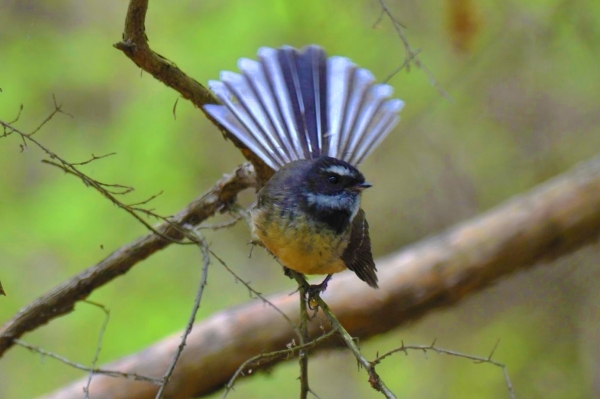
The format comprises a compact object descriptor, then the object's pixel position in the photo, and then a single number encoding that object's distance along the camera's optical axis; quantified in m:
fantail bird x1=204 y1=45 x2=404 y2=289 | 5.79
